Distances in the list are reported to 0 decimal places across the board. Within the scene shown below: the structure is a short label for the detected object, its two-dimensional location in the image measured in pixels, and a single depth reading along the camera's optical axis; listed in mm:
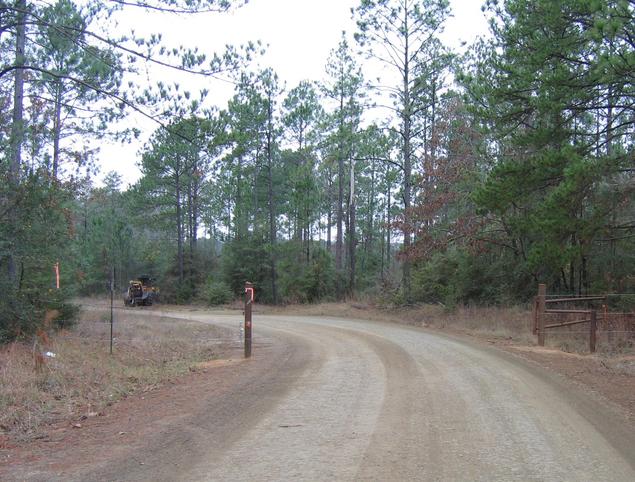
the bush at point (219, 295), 38938
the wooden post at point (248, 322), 12313
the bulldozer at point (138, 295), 40875
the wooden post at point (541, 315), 14633
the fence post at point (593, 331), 13961
